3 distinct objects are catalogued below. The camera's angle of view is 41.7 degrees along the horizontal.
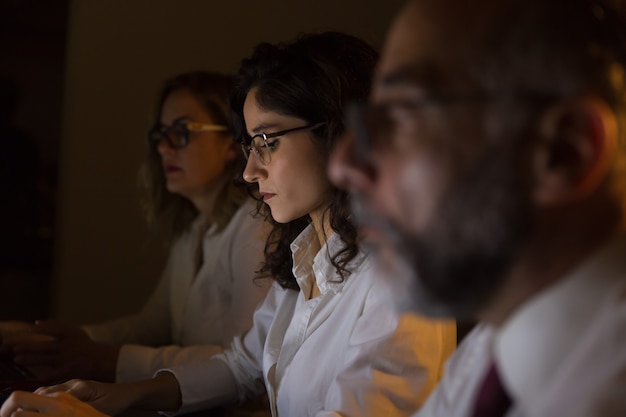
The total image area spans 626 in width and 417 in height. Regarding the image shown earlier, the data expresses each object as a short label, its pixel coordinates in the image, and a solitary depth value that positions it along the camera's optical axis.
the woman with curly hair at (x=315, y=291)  1.45
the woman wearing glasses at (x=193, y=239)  2.31
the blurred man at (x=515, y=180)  0.84
